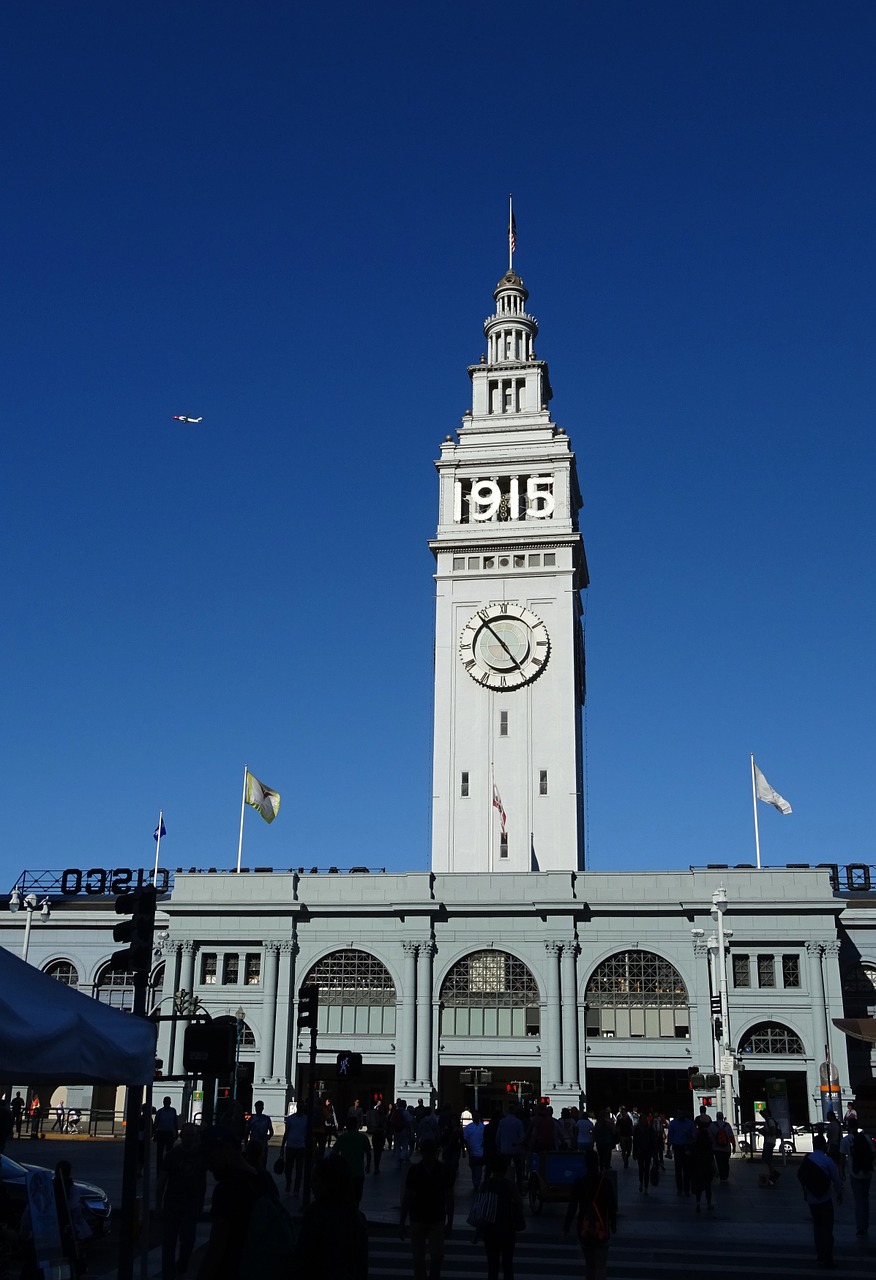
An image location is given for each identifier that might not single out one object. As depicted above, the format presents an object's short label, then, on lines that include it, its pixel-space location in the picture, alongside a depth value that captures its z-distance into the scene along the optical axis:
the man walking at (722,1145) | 37.16
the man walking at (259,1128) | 34.38
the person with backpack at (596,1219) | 16.67
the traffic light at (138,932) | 17.48
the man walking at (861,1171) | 27.20
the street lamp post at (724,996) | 52.69
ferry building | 62.62
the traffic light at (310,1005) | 26.90
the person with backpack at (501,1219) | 16.67
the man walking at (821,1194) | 22.02
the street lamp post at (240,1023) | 65.00
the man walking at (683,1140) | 33.09
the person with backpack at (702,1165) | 30.64
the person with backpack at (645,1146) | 35.87
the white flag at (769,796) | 68.44
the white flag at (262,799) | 72.88
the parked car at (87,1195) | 20.83
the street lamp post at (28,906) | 71.88
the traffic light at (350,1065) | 29.12
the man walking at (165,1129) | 32.41
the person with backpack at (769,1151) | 37.06
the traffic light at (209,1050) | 18.88
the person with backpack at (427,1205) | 16.89
